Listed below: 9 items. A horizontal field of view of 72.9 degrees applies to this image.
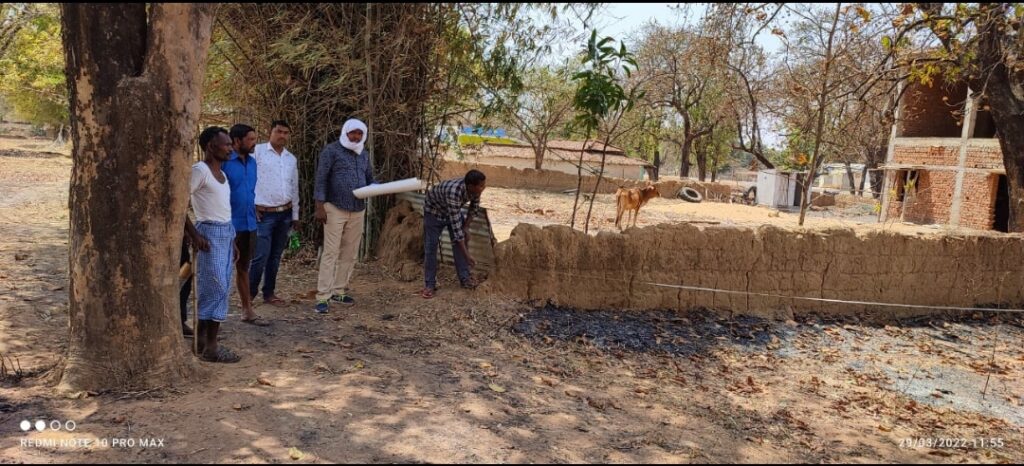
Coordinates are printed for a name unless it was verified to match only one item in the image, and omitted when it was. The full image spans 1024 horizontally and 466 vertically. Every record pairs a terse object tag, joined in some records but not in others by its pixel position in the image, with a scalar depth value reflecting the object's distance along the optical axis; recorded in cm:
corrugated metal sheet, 637
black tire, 2607
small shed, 2760
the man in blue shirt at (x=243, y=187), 474
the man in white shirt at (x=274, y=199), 542
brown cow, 1412
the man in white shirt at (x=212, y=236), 413
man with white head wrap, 562
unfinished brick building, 1858
